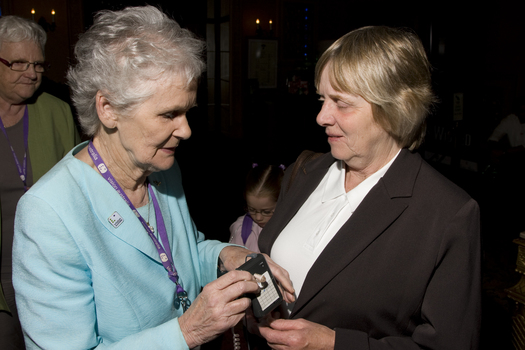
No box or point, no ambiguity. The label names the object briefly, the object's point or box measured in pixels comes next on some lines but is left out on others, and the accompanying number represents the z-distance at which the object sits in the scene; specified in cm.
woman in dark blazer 121
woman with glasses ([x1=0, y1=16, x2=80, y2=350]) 193
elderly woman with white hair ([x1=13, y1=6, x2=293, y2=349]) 109
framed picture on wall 927
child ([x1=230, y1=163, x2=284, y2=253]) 246
